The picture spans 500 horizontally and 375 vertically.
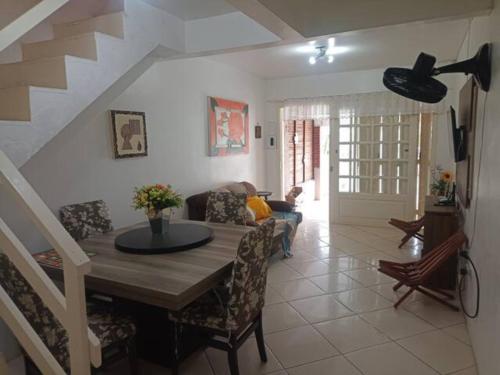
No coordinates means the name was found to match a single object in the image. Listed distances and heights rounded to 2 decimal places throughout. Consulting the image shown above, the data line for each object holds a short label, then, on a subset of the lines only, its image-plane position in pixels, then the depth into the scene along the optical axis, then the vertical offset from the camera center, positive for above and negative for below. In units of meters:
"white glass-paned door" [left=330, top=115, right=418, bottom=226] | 5.65 -0.88
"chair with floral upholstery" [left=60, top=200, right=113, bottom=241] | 2.77 -0.52
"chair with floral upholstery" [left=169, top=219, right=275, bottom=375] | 1.98 -0.92
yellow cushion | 4.79 -0.77
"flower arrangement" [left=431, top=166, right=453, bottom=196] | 4.21 -0.45
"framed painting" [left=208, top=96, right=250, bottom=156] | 4.84 +0.35
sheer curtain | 5.43 +0.68
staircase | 1.80 +0.48
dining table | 1.83 -0.67
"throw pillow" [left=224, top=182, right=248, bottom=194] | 5.03 -0.52
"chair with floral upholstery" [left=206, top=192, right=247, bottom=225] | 3.44 -0.55
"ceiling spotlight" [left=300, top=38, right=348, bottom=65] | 4.05 +1.19
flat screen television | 2.89 +0.06
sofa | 4.27 -0.84
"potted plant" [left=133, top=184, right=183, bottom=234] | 2.52 -0.35
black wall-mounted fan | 2.15 +0.42
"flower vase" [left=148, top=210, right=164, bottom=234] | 2.59 -0.51
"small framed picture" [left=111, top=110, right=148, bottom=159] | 3.32 +0.18
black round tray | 2.32 -0.61
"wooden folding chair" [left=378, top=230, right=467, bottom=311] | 2.90 -1.06
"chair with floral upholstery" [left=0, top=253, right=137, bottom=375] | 1.70 -0.78
